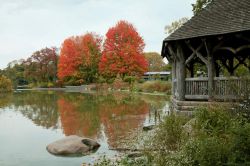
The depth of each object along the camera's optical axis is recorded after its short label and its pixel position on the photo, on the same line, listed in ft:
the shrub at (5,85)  180.28
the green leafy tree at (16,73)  299.17
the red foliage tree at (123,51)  148.36
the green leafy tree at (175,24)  117.75
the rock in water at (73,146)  31.14
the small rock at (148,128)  38.73
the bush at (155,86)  115.16
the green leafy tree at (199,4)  71.10
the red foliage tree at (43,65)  242.37
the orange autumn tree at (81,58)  180.75
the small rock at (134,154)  26.07
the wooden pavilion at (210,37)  36.70
